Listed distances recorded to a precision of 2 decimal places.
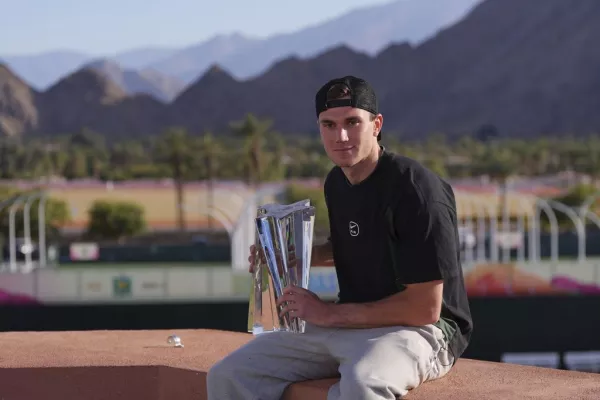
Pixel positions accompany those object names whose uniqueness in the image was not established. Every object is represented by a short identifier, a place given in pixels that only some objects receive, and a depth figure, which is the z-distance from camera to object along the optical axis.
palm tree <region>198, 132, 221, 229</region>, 83.50
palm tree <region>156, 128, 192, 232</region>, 81.19
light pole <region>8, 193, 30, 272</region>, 42.18
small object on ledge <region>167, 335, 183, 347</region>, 5.30
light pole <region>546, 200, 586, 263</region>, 43.38
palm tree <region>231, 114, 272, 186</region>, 76.69
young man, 3.95
